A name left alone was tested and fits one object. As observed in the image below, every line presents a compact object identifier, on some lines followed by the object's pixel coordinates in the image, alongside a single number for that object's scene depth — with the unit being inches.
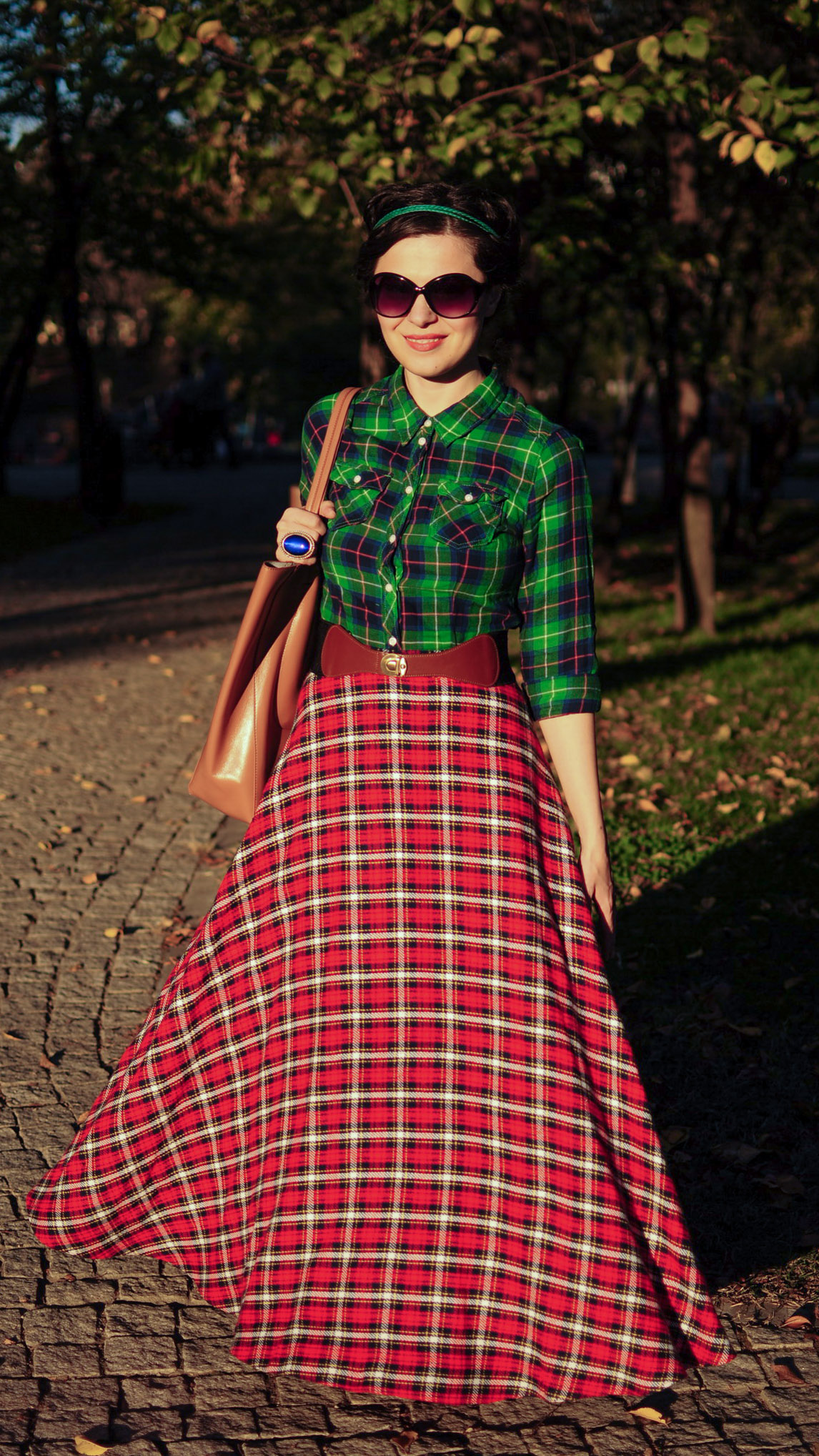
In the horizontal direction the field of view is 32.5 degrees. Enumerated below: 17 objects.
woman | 99.3
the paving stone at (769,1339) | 113.3
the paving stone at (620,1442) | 100.8
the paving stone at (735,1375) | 108.6
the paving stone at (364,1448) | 100.0
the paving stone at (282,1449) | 99.8
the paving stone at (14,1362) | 108.2
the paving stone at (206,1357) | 109.8
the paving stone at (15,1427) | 100.6
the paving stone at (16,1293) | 117.0
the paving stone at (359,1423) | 102.7
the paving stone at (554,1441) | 100.5
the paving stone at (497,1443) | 100.0
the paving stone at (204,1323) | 114.4
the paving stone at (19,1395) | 104.6
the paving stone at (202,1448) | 99.5
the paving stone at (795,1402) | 105.0
